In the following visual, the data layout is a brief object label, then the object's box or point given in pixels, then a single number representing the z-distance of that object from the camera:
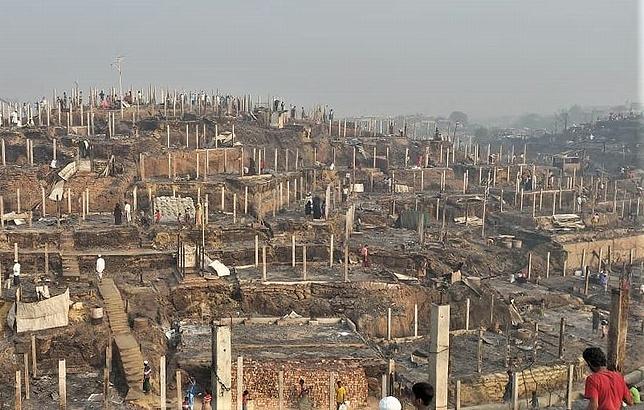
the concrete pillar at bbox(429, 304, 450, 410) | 10.35
